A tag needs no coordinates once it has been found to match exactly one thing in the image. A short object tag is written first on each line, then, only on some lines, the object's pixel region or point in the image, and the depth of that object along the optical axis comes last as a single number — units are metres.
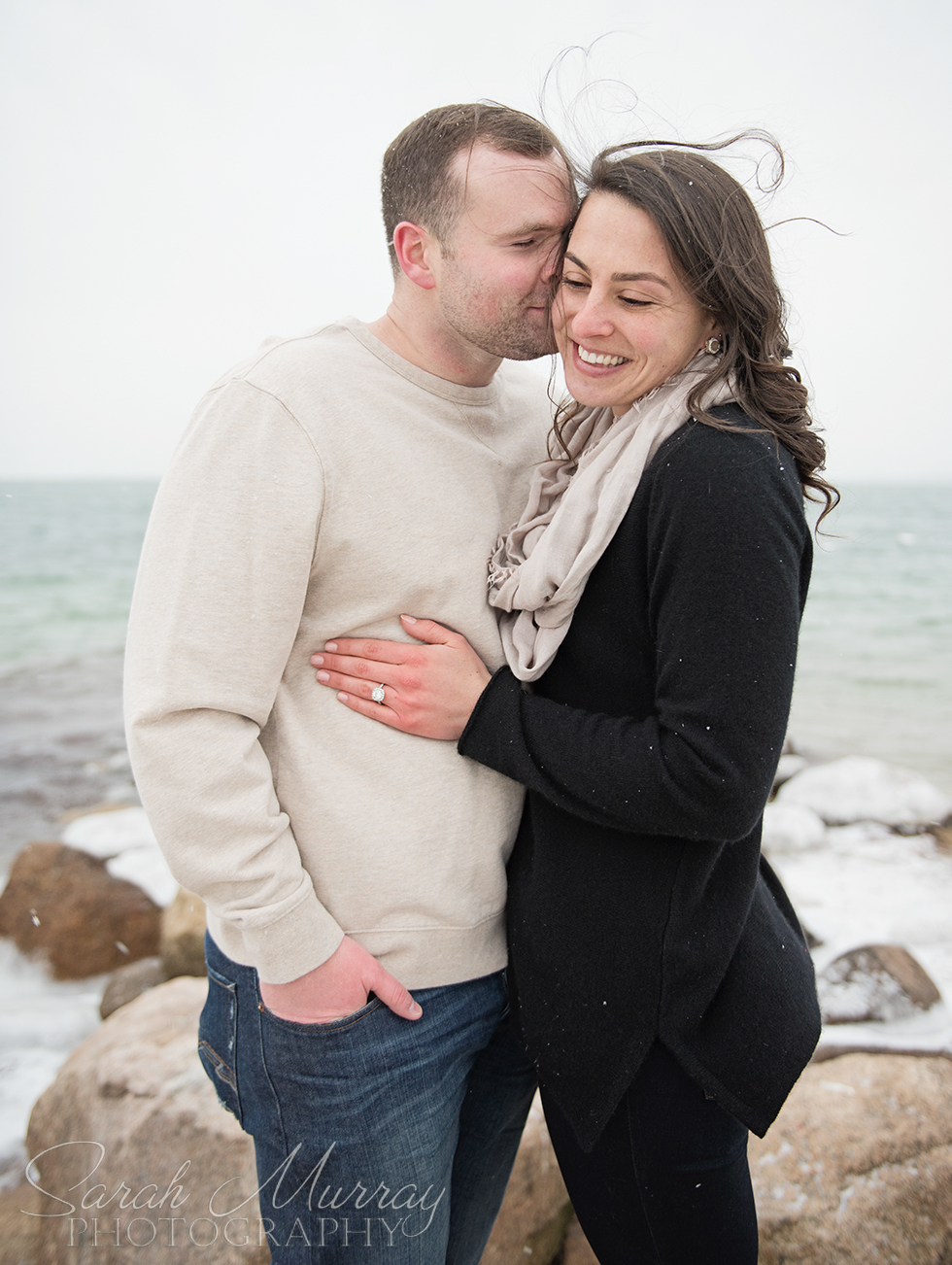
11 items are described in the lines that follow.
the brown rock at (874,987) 3.15
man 1.34
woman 1.22
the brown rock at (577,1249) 2.31
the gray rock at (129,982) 3.53
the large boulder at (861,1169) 2.12
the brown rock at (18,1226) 2.27
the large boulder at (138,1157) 2.15
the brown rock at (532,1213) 2.27
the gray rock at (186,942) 3.55
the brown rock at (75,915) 3.77
